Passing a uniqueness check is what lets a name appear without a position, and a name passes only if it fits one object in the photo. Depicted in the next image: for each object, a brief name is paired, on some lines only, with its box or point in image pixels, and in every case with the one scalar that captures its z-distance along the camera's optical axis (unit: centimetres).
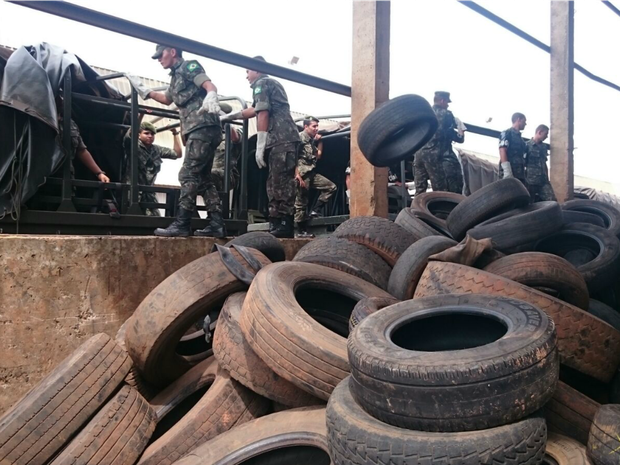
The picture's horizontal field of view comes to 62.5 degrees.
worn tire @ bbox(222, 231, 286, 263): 380
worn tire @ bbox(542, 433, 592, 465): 194
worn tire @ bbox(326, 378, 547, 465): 162
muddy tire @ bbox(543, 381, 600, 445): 212
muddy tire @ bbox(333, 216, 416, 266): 378
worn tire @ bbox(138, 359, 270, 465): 250
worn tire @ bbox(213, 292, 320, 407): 257
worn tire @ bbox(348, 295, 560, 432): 168
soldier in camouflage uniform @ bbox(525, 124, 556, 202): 941
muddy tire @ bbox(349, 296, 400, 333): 261
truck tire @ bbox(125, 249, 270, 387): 289
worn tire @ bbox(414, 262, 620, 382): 245
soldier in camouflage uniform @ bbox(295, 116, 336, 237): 738
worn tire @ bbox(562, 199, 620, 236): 451
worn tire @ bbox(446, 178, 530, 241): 416
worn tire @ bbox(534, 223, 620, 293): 368
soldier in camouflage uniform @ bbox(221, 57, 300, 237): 562
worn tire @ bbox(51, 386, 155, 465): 241
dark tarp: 407
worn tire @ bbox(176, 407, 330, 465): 229
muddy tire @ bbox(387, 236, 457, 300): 319
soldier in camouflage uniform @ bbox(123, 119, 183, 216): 697
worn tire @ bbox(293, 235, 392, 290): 351
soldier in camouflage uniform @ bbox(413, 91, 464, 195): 799
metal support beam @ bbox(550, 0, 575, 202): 856
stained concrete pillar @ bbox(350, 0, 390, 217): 523
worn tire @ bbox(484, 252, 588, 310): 292
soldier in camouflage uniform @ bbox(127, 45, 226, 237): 478
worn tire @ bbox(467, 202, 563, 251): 384
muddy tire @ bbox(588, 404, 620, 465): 184
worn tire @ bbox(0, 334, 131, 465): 243
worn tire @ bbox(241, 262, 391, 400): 234
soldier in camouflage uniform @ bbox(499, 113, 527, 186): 901
